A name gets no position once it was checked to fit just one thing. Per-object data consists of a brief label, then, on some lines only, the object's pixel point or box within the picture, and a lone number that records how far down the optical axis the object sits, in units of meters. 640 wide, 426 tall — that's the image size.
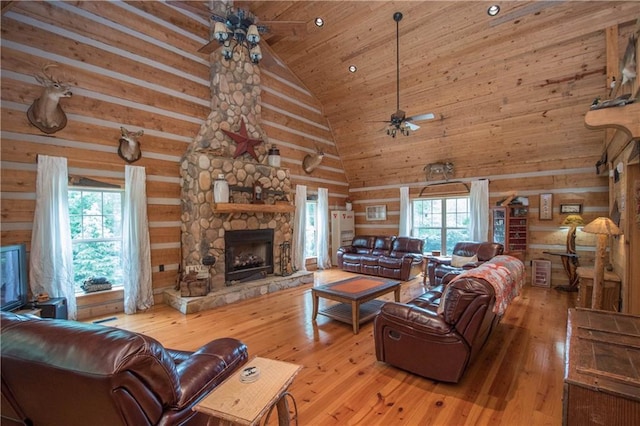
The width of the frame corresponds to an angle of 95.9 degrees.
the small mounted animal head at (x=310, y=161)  7.39
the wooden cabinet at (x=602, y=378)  1.08
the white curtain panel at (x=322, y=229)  7.92
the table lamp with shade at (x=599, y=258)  3.44
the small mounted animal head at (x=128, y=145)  4.42
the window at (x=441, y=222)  7.32
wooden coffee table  3.74
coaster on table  1.36
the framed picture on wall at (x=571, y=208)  5.71
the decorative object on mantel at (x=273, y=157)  6.07
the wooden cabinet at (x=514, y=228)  6.16
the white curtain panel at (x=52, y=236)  3.70
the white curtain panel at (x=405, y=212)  7.91
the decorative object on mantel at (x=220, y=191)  4.98
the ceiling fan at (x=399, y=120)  4.46
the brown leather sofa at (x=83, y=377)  1.05
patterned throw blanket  2.53
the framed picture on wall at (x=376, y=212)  8.50
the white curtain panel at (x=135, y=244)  4.46
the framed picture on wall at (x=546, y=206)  5.98
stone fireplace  4.98
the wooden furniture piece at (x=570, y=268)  5.54
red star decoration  5.49
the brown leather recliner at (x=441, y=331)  2.43
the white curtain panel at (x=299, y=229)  7.11
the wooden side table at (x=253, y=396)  1.14
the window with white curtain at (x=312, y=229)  7.94
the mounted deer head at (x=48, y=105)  3.61
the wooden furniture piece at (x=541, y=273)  5.89
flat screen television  3.10
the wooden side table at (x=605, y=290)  3.78
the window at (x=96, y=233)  4.25
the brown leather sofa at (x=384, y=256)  6.69
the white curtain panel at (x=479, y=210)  6.64
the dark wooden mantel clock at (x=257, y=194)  5.61
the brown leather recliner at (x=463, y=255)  5.63
